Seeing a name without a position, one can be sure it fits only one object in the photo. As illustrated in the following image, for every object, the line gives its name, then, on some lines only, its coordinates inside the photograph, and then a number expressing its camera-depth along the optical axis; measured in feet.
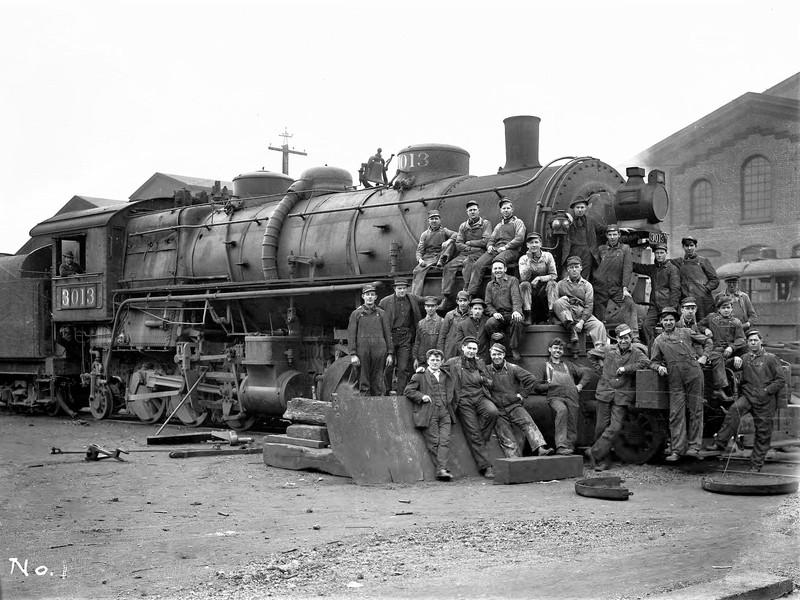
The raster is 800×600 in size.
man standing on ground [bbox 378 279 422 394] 37.83
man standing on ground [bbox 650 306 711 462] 31.37
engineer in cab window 59.41
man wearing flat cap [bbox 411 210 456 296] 38.63
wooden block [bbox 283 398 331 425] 34.47
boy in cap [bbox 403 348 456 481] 31.35
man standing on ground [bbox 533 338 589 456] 32.48
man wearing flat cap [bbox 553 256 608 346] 34.14
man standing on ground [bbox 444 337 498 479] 32.19
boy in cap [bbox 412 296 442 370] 36.55
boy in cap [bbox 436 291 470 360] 35.01
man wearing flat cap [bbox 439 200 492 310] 36.92
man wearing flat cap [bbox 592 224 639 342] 36.22
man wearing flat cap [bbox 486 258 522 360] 34.09
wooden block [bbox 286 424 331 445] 33.83
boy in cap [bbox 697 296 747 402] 35.06
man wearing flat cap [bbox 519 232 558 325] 34.55
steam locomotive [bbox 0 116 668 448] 39.52
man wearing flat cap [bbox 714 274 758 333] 38.19
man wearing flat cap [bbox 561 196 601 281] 36.70
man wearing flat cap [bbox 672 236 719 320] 37.93
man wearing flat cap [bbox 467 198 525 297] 35.73
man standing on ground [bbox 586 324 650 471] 32.17
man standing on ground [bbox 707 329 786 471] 32.27
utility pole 129.31
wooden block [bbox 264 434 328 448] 33.45
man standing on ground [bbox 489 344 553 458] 32.50
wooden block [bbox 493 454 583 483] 29.76
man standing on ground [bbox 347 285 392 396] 36.94
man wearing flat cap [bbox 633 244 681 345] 37.81
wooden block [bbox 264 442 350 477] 31.89
